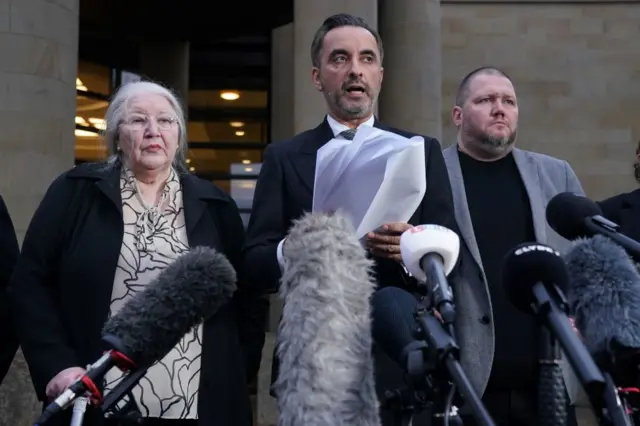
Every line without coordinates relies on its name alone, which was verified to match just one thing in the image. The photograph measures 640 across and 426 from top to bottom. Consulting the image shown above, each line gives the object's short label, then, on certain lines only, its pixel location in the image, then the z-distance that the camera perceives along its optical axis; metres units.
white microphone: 2.78
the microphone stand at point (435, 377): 2.42
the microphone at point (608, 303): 3.02
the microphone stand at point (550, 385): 2.58
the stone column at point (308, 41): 11.49
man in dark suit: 3.85
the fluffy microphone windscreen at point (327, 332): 3.00
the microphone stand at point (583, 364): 2.33
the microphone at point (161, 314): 3.02
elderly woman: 4.01
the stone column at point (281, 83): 17.16
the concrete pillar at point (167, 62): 17.03
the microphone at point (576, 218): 3.51
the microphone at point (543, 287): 2.43
